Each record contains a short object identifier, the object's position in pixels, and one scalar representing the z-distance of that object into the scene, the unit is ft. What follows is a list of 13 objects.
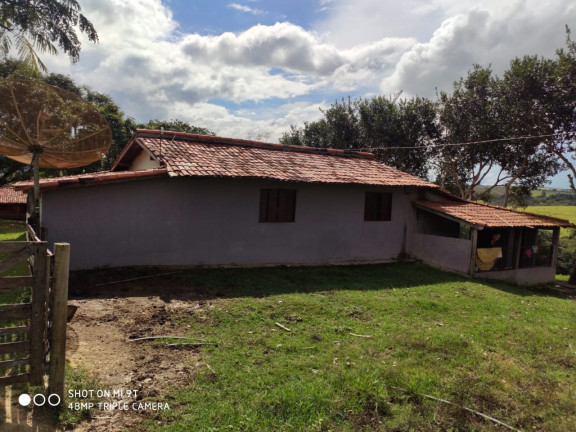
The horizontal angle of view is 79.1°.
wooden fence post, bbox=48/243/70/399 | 11.25
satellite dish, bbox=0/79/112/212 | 21.89
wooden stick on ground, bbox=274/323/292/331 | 19.97
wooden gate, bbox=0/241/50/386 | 10.85
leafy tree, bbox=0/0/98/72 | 38.88
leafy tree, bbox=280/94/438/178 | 80.28
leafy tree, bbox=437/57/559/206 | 58.85
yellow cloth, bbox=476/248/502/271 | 42.01
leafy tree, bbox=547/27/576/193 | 52.49
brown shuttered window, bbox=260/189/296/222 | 36.73
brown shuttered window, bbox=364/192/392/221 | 43.74
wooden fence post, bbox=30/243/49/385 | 11.13
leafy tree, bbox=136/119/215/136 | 103.47
